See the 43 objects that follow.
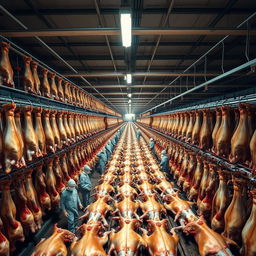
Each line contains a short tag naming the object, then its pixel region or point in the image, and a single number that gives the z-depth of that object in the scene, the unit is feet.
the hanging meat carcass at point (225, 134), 9.98
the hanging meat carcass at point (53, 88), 15.65
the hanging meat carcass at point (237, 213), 8.65
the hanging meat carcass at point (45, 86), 14.31
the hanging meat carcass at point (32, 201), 10.70
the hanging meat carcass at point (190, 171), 16.74
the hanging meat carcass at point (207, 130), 12.53
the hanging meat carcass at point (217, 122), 10.98
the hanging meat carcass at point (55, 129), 13.50
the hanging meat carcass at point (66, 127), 15.92
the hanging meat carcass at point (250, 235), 7.39
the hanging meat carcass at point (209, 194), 12.19
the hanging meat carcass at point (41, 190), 12.26
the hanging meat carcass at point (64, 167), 16.34
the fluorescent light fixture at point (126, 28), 9.84
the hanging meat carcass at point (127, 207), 13.32
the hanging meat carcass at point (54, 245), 9.04
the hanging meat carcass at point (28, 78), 11.80
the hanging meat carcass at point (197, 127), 13.79
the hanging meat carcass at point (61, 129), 14.78
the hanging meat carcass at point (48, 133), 12.57
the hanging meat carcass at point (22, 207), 10.01
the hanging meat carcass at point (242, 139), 8.52
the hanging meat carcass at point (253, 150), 7.69
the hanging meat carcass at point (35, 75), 12.56
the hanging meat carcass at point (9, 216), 8.87
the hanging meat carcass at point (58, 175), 14.78
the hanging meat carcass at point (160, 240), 9.06
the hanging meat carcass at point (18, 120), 9.55
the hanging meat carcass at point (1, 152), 8.29
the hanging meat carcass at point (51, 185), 13.42
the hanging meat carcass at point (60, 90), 16.94
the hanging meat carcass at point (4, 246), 8.11
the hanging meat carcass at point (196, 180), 14.75
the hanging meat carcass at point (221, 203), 10.15
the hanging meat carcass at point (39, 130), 11.34
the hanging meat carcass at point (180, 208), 12.43
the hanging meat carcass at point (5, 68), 9.53
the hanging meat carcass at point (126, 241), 9.23
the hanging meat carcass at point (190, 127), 15.52
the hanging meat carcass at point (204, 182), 13.06
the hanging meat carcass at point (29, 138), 10.16
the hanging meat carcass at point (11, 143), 8.36
